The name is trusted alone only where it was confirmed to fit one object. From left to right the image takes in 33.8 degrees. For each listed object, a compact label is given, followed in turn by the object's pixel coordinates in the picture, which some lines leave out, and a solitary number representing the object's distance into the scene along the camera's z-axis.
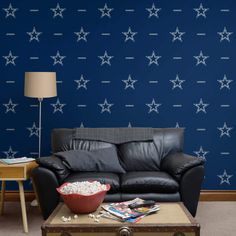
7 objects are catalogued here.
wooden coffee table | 2.26
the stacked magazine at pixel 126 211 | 2.41
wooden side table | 3.44
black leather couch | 3.43
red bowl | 2.47
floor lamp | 3.98
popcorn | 2.53
